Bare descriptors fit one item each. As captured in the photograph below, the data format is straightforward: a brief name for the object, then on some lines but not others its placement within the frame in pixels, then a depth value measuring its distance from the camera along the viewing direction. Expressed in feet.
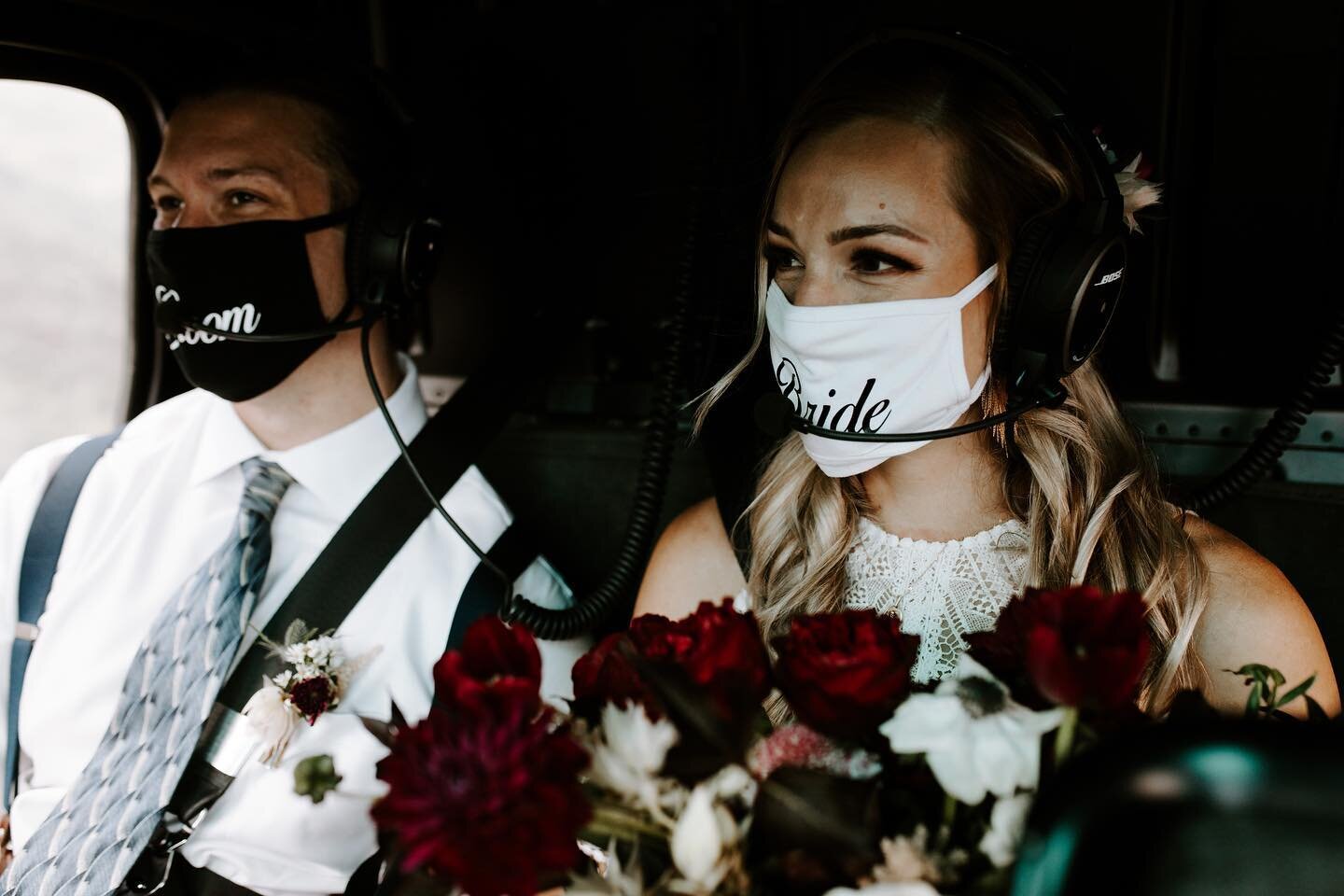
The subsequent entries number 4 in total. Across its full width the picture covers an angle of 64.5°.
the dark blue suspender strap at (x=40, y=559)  5.43
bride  3.92
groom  4.73
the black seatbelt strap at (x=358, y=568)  4.74
